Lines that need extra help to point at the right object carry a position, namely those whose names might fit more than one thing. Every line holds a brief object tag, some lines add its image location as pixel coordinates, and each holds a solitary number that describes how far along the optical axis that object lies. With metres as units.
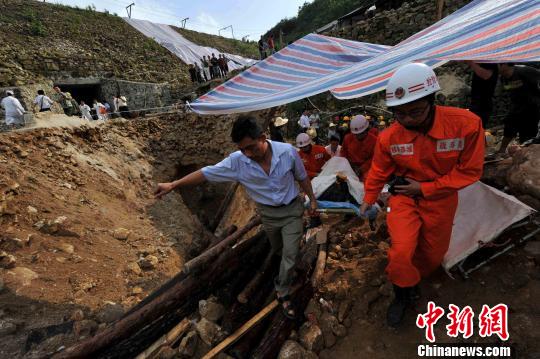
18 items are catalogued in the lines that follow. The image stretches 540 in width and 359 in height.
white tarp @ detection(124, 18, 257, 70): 21.11
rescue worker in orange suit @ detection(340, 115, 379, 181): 4.57
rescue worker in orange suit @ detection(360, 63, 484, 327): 2.04
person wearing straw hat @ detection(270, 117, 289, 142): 7.33
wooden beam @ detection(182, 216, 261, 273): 2.70
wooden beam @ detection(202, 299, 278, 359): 2.55
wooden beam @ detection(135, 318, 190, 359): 2.79
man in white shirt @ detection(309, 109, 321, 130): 11.39
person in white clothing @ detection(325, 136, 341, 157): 5.36
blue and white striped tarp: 2.20
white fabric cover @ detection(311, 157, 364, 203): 4.27
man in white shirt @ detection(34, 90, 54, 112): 8.97
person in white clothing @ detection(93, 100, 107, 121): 11.73
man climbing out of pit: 2.65
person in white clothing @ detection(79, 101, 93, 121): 11.70
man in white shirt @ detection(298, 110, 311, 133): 11.11
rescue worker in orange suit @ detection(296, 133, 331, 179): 5.01
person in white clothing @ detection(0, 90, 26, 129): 7.59
